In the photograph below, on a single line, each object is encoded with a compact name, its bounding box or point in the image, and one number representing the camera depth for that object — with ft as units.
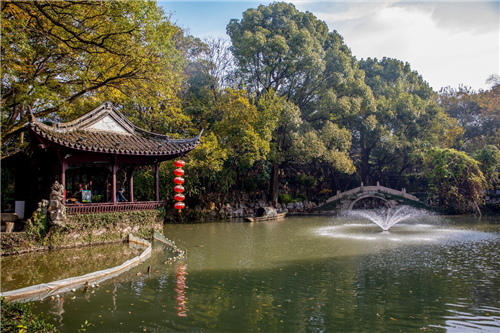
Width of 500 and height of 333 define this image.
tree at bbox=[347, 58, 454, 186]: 87.51
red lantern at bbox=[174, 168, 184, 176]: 34.48
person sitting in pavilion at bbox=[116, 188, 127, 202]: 46.13
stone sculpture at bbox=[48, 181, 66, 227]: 34.04
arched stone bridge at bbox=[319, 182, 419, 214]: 82.99
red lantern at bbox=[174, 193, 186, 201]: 33.30
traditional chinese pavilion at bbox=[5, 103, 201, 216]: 35.91
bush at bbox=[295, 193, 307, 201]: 88.43
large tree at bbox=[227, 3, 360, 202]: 73.77
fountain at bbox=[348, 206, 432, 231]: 68.50
